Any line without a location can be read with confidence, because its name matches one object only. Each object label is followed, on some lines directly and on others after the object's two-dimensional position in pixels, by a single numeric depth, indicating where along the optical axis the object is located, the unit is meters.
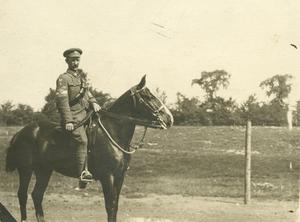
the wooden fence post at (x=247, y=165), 10.53
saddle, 7.64
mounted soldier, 7.48
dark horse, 7.51
